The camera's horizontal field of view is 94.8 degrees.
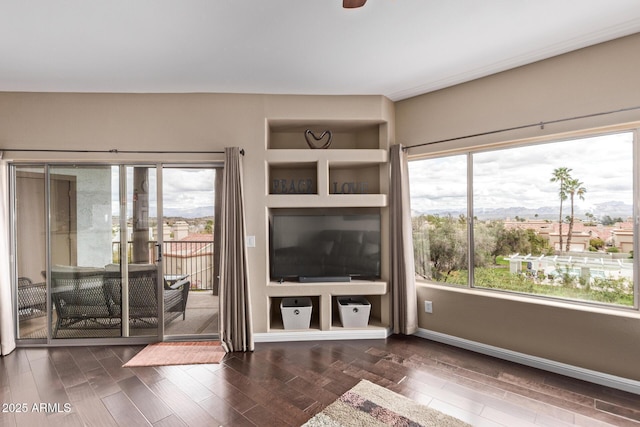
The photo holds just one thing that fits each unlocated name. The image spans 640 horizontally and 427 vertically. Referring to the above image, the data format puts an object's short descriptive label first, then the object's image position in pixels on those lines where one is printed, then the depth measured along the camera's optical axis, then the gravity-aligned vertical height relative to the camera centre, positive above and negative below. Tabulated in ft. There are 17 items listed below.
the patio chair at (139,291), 11.08 -2.83
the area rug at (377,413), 6.54 -4.66
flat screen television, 11.27 -1.25
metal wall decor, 11.23 +2.98
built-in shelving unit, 11.03 +1.13
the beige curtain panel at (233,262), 10.37 -1.66
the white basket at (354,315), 11.20 -3.87
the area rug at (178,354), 9.43 -4.69
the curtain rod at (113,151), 10.46 +2.37
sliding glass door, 10.89 -1.06
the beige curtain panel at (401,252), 11.05 -1.49
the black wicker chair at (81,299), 10.94 -3.08
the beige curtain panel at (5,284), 10.15 -2.28
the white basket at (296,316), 11.13 -3.87
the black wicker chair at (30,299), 10.92 -3.02
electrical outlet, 11.08 -3.56
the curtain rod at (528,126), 7.73 +2.59
